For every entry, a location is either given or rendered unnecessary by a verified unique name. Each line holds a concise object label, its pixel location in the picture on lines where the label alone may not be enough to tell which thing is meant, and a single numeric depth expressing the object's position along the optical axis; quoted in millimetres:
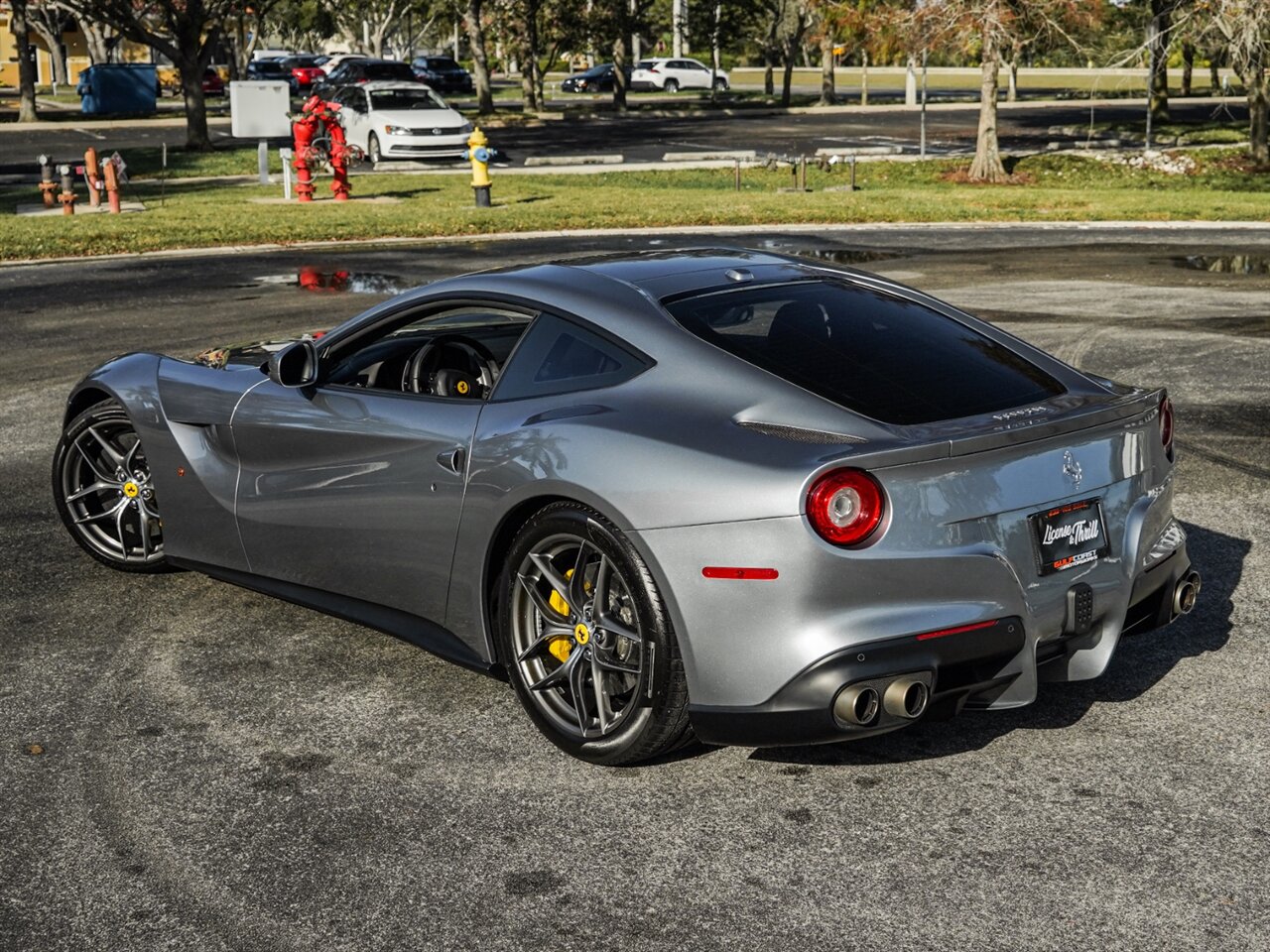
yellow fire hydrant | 24547
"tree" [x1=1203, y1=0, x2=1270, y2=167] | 27281
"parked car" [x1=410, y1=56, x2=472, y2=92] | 67250
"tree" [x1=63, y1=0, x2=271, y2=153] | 39156
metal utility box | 31812
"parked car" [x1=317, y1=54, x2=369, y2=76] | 69050
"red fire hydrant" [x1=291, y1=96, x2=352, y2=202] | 26281
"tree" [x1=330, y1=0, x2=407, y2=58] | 75500
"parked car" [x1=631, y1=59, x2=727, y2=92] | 77250
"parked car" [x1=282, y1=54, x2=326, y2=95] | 65188
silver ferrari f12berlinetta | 4293
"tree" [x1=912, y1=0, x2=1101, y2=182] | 27062
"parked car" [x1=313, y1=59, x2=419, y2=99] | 43438
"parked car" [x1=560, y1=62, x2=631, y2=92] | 75500
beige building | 95062
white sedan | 33312
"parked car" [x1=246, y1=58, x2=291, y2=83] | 72056
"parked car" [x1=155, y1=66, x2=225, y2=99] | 72688
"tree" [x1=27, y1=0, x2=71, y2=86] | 63625
